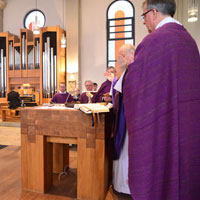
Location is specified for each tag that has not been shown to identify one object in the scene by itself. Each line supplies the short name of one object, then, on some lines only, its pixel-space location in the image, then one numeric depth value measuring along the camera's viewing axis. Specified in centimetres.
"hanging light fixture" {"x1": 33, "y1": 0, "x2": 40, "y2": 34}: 654
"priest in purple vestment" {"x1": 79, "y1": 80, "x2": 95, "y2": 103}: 500
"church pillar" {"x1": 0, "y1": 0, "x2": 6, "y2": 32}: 1020
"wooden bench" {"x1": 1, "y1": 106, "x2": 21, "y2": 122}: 814
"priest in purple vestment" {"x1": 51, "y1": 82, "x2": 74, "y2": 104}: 633
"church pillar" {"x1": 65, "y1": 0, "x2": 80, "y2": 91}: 892
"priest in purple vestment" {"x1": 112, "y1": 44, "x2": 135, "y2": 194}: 196
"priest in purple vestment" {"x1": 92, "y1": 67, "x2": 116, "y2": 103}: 408
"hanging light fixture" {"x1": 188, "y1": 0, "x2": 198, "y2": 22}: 580
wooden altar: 203
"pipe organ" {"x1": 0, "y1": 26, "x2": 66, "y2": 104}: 904
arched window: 878
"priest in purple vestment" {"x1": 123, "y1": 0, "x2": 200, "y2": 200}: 121
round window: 995
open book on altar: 192
